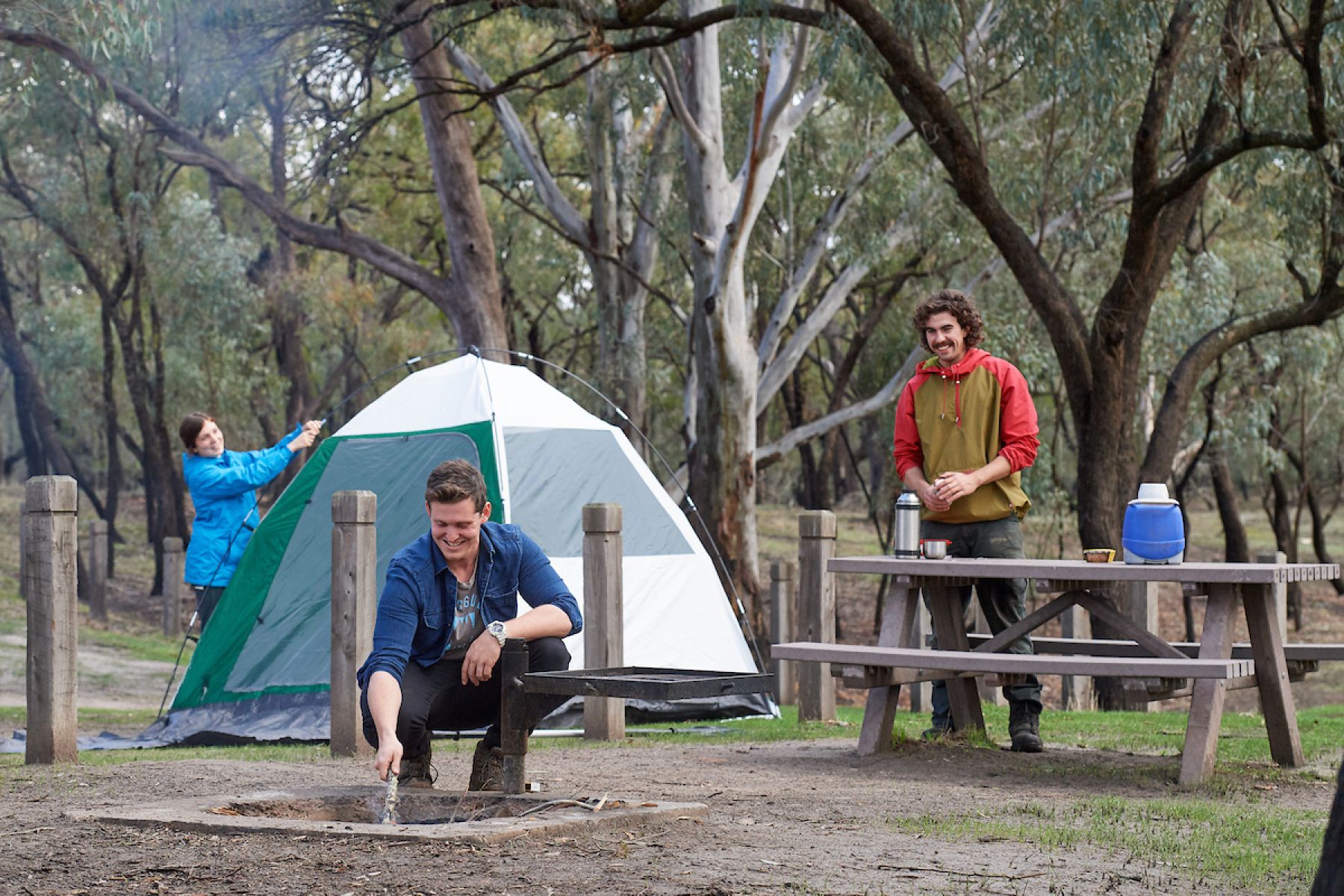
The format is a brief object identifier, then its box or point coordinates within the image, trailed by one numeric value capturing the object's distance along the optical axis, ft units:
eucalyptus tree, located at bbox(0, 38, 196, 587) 69.87
